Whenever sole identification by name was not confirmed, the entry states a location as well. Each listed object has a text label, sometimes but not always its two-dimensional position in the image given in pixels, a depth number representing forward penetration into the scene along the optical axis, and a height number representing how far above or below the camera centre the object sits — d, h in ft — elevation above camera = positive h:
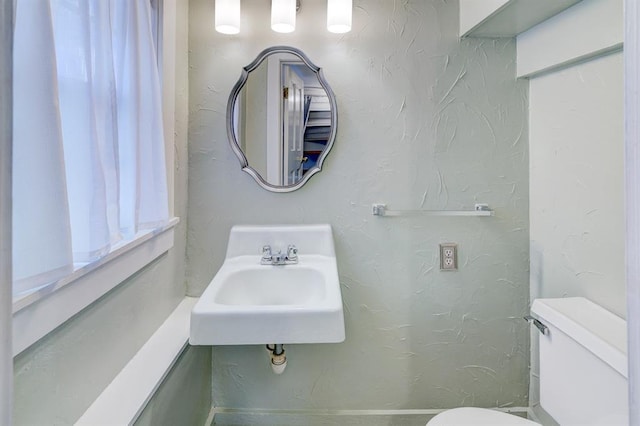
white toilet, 3.10 -1.45
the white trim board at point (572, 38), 3.70 +1.93
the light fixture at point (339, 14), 4.76 +2.49
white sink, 3.37 -0.91
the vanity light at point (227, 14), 4.75 +2.48
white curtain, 2.00 +0.53
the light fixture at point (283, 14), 4.70 +2.46
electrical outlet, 5.28 -0.67
